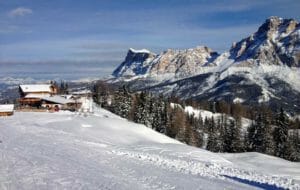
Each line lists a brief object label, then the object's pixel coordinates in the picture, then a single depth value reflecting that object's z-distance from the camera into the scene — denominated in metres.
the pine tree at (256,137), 65.51
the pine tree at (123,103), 83.22
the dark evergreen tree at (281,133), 62.27
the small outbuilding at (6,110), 65.52
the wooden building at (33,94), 90.29
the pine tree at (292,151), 61.51
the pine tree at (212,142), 71.99
